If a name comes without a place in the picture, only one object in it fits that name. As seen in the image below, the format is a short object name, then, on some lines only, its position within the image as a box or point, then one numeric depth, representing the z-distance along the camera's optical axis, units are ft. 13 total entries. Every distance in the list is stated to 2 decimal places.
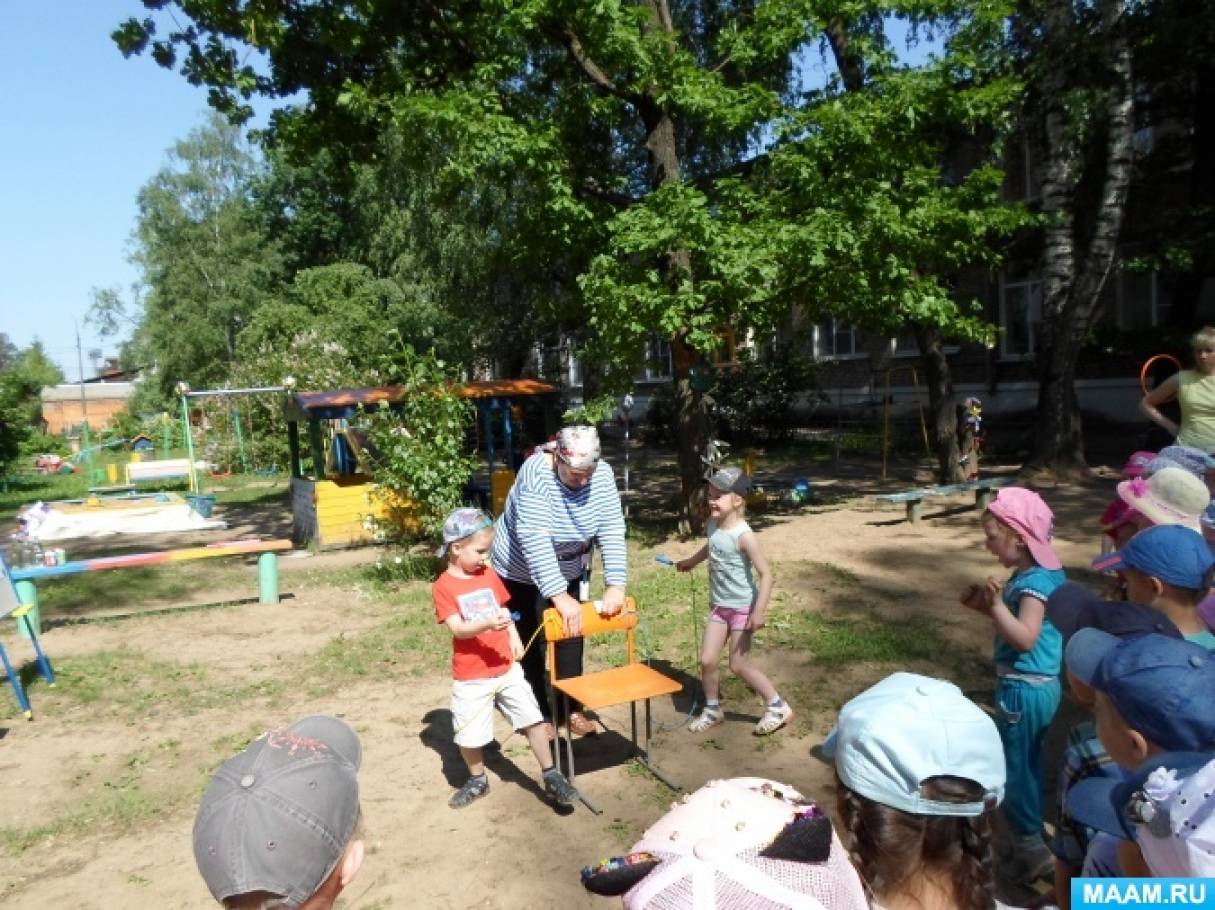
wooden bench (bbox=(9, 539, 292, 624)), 27.27
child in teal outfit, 10.34
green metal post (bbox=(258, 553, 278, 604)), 29.68
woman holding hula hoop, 17.66
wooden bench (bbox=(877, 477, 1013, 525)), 34.50
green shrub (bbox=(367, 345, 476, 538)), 33.45
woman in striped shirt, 14.20
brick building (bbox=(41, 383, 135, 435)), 193.88
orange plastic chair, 13.75
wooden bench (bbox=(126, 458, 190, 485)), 67.36
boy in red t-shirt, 13.88
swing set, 81.35
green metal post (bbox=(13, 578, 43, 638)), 23.82
